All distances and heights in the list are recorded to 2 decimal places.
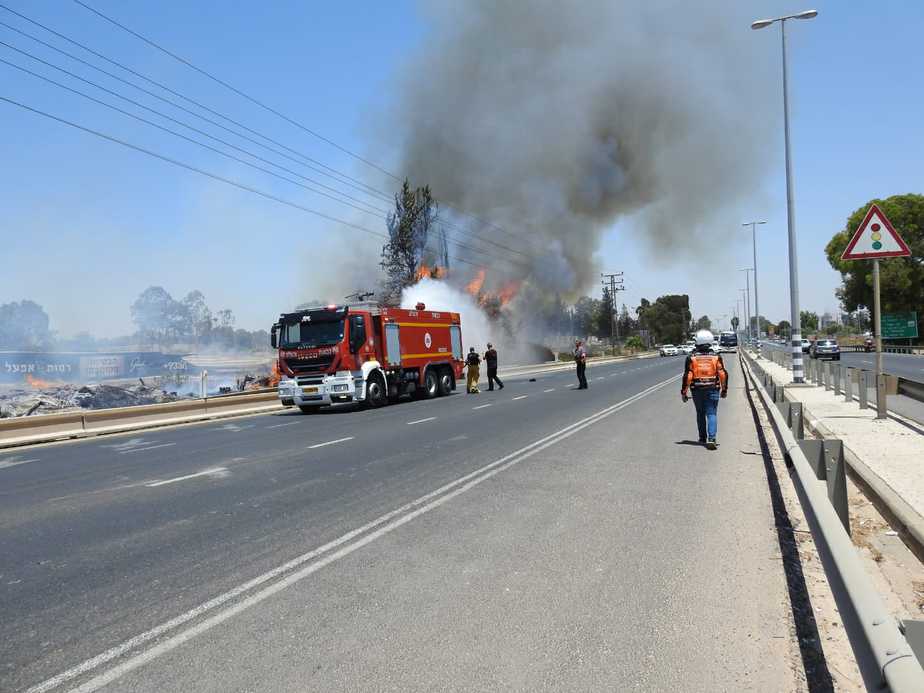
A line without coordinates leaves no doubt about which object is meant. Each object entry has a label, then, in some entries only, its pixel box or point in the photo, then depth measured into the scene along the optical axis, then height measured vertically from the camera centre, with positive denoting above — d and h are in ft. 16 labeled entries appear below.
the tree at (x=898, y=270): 201.16 +16.50
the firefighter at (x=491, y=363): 84.07 -2.58
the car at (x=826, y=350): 147.23 -3.92
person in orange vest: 32.50 -2.03
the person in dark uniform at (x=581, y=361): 78.48 -2.47
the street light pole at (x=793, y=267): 71.20 +6.46
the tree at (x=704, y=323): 550.77 +9.08
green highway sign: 186.26 +0.87
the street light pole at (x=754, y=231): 177.81 +24.87
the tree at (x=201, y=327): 295.32 +9.51
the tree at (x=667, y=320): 433.07 +9.32
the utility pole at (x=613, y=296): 274.71 +15.40
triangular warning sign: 32.55 +3.99
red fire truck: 62.39 -0.80
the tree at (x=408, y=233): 200.34 +30.50
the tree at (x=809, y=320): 544.21 +8.23
